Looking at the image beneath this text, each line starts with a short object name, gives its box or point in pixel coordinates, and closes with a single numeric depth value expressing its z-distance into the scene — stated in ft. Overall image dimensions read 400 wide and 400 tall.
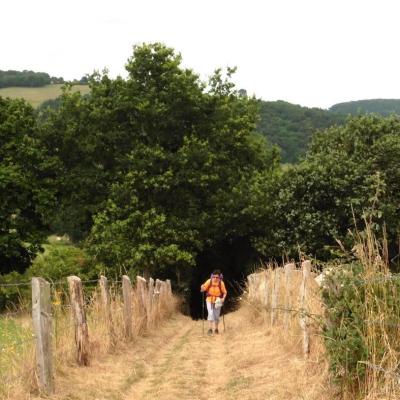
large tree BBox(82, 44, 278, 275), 91.15
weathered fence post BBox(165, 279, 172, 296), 80.92
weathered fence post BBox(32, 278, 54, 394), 24.88
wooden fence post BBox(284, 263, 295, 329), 41.34
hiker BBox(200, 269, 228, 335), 57.31
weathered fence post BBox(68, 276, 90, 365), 31.53
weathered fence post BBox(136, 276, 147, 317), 50.29
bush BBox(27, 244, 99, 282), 95.14
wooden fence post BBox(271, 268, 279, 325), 46.93
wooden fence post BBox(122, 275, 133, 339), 42.80
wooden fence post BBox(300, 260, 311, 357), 33.13
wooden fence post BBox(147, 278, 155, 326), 54.27
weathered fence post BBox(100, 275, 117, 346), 38.29
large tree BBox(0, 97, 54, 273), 90.79
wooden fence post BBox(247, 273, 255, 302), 66.93
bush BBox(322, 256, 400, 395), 19.33
